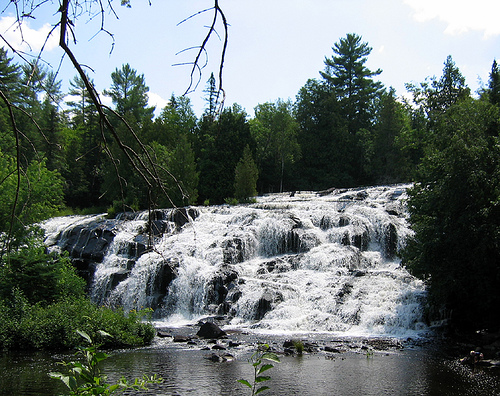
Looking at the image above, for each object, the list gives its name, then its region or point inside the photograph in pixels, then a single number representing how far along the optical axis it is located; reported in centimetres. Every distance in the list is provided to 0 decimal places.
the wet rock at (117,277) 2162
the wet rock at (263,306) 1758
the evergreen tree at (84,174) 4472
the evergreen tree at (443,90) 4647
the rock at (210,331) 1503
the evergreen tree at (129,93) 5991
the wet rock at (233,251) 2228
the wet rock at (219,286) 1953
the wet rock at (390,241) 2148
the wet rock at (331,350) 1265
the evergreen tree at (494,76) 4053
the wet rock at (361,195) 2921
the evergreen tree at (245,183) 3303
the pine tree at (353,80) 5706
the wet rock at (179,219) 2605
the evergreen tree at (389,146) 4612
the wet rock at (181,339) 1454
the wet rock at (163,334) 1547
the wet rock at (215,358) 1166
